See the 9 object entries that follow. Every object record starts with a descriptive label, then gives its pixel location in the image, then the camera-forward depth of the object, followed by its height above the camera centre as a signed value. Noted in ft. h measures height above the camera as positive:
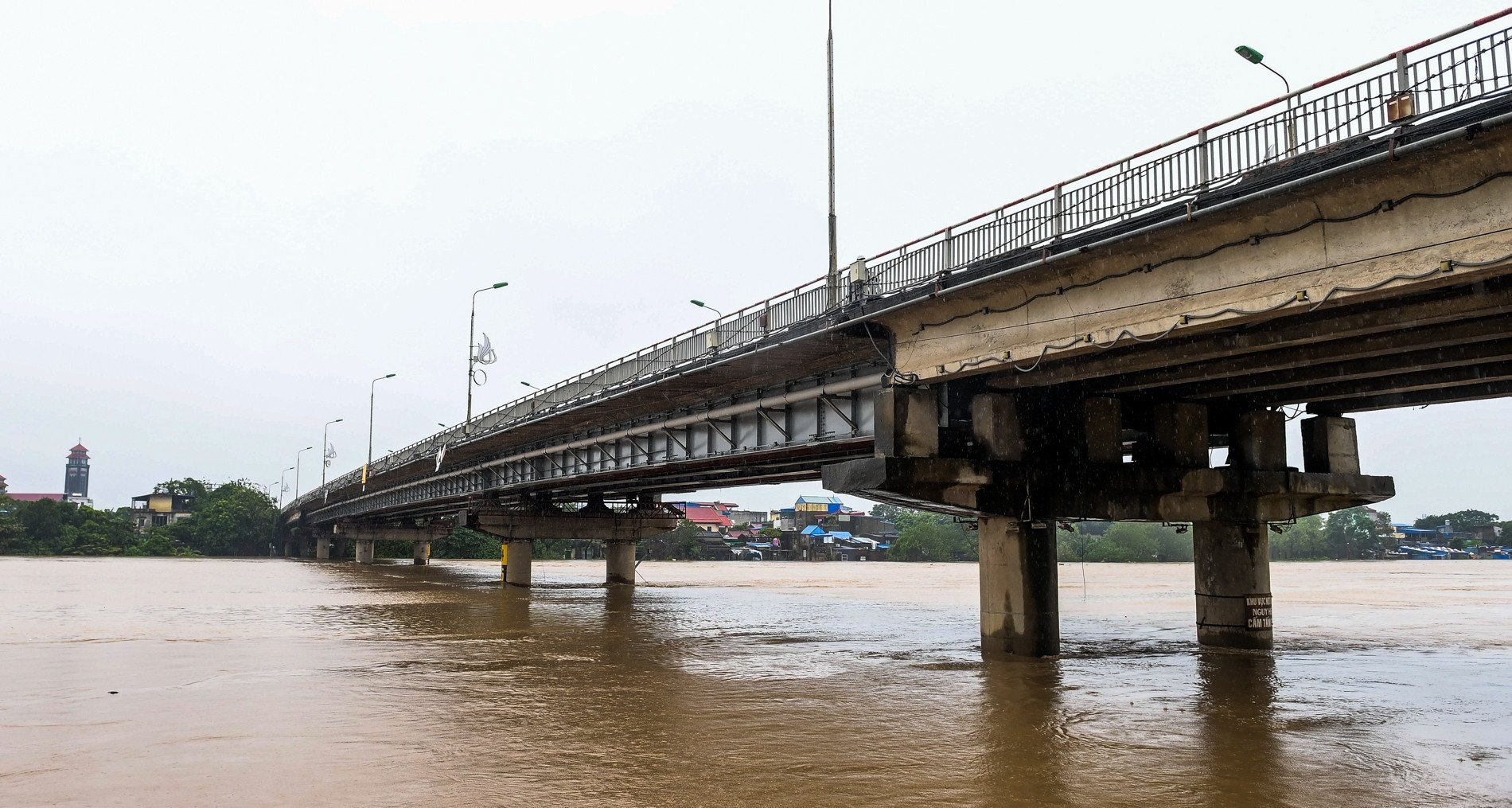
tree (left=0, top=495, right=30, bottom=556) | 479.82 +0.83
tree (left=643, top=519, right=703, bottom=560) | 558.15 -1.32
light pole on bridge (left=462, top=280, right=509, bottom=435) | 226.38 +36.43
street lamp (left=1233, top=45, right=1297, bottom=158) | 61.31 +26.18
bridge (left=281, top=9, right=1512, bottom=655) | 48.55 +11.59
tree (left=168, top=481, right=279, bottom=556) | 551.18 +7.76
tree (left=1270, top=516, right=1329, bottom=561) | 625.00 -0.62
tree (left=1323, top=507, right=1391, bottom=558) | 642.63 +1.75
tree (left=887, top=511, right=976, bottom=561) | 588.91 -0.64
